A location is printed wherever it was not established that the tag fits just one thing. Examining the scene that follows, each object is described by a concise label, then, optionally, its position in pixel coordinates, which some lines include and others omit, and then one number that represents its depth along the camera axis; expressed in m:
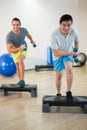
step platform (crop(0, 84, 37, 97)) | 4.50
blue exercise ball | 6.47
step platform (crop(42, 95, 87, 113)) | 3.54
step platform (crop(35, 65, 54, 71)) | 8.00
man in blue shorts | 3.63
